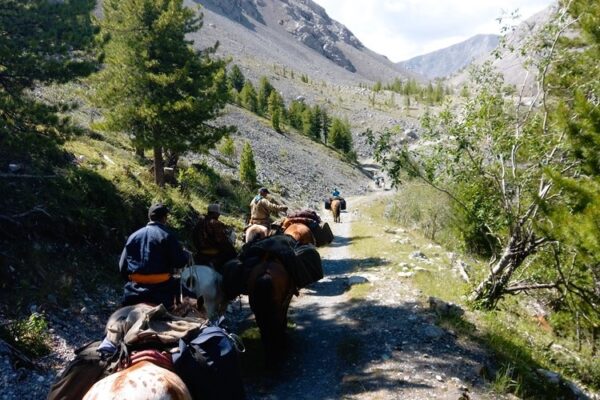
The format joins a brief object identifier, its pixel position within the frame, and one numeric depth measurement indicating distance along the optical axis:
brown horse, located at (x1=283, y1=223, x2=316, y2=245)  12.09
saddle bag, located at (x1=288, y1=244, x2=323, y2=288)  8.00
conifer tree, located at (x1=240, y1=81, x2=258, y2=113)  79.81
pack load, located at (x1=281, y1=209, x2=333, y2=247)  12.77
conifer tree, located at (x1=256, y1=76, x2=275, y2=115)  81.19
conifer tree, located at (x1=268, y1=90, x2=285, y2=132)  70.06
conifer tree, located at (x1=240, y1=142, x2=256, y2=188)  33.34
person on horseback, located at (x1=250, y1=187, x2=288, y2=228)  12.27
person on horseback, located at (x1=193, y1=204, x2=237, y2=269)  9.16
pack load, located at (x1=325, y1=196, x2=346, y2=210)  29.63
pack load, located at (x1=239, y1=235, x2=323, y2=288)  7.89
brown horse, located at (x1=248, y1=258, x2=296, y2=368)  7.18
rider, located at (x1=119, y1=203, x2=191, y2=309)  5.62
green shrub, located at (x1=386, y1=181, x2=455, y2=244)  27.53
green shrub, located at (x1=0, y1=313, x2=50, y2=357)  6.60
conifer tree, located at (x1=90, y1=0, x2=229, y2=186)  15.63
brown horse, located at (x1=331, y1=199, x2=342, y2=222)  28.23
